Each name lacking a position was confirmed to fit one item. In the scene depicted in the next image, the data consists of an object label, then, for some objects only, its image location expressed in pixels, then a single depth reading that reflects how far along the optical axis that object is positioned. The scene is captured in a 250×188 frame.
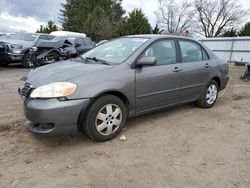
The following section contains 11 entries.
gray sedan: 2.62
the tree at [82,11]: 33.22
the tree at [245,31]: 20.40
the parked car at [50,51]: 9.19
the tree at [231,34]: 21.79
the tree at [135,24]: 19.94
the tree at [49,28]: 32.30
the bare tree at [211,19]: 32.13
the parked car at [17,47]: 8.68
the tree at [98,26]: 25.66
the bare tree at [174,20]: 33.22
